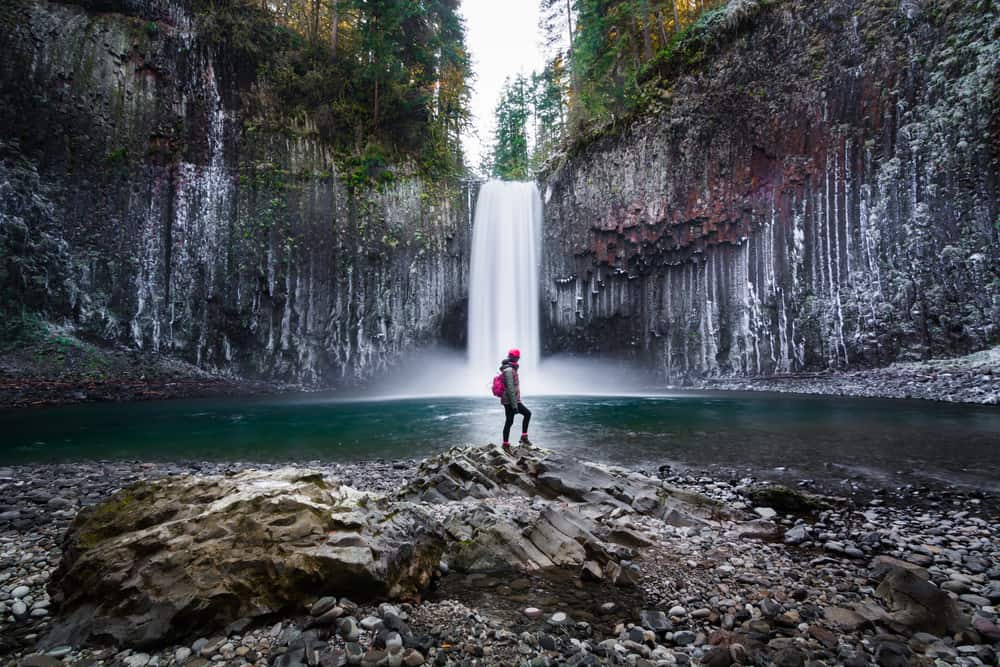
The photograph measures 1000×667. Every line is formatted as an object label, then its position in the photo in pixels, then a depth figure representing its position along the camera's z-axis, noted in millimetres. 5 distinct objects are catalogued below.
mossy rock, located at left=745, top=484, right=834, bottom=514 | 5316
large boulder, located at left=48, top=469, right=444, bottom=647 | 2854
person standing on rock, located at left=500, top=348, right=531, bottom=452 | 8008
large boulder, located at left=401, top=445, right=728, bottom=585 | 4020
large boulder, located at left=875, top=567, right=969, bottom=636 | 2762
